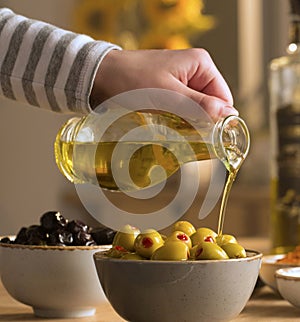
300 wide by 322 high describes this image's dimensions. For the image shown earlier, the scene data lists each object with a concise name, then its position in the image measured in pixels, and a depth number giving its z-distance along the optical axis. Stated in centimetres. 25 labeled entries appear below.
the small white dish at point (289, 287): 113
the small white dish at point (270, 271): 122
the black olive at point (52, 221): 110
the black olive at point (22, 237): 111
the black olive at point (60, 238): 109
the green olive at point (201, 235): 102
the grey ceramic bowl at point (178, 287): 97
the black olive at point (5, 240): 112
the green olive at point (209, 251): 98
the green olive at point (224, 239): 101
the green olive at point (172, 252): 97
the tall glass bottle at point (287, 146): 165
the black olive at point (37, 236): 109
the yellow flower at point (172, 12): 309
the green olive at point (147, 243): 99
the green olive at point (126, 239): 102
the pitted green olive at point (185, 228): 105
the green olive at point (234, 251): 100
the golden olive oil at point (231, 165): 104
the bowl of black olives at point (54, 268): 108
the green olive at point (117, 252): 101
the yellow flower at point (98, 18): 341
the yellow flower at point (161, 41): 313
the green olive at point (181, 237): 100
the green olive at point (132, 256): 99
